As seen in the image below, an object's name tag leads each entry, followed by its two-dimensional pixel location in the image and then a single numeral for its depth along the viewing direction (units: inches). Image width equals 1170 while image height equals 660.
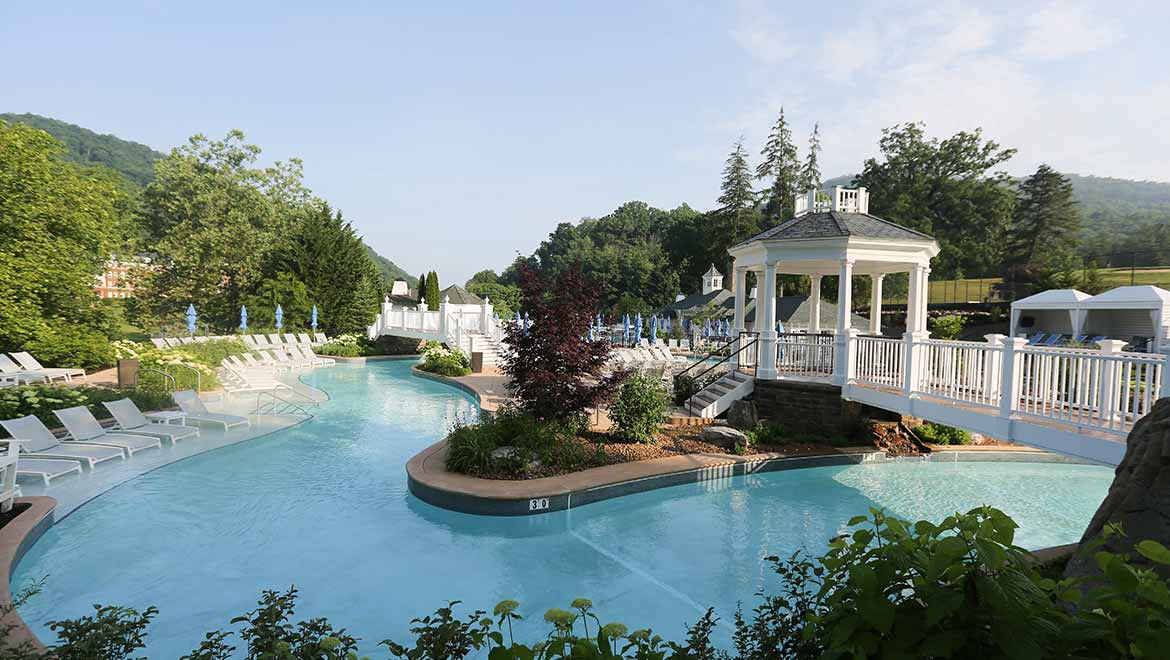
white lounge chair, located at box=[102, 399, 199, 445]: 386.3
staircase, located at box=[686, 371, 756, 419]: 452.8
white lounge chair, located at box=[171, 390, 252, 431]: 429.7
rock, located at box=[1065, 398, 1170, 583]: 132.1
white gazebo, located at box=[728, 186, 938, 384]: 425.1
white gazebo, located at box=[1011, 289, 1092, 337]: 749.3
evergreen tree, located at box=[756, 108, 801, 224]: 2074.3
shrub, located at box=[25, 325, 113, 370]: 634.2
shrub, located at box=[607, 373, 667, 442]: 377.1
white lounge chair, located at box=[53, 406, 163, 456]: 348.2
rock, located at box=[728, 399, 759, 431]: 418.6
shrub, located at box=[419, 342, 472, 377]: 778.8
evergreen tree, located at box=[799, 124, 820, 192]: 2070.6
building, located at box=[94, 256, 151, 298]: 1230.9
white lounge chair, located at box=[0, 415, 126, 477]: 308.3
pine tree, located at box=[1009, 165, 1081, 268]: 1755.7
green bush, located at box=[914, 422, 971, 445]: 415.8
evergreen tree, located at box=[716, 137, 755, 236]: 2155.5
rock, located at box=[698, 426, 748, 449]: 377.1
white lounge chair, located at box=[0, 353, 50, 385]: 525.3
